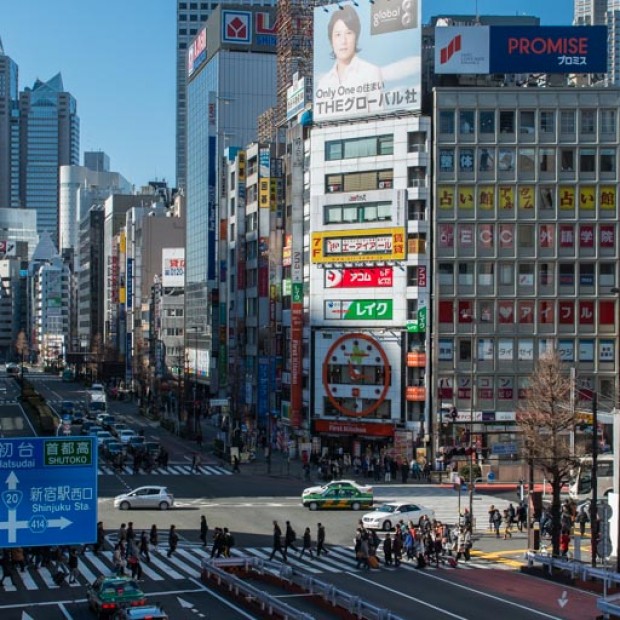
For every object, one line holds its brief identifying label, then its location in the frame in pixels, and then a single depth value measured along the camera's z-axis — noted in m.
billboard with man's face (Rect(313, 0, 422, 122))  80.44
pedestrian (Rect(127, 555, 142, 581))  40.34
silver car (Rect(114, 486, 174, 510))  57.62
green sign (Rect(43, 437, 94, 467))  28.80
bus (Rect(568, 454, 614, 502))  61.88
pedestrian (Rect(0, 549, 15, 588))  40.16
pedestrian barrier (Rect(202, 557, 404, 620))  32.47
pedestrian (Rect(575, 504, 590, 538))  52.56
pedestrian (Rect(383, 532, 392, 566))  44.50
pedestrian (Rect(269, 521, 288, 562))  44.78
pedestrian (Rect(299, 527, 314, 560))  45.38
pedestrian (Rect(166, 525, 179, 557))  45.28
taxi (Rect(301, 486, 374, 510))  58.22
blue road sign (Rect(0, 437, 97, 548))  28.42
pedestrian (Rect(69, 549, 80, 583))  40.62
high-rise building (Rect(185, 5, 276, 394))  138.38
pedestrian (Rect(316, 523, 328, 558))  45.94
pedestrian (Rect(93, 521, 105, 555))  46.80
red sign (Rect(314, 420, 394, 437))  81.25
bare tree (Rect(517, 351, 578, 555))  47.04
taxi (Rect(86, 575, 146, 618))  33.69
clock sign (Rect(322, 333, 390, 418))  81.81
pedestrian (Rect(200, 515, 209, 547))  47.97
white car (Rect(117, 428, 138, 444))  87.31
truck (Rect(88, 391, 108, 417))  117.62
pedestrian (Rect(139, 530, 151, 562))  44.27
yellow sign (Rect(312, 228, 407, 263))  80.12
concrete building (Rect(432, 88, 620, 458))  78.19
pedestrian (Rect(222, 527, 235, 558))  43.84
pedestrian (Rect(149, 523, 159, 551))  46.97
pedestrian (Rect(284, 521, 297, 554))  45.66
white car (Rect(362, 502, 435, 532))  51.19
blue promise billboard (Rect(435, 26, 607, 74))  78.88
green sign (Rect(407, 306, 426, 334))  79.56
